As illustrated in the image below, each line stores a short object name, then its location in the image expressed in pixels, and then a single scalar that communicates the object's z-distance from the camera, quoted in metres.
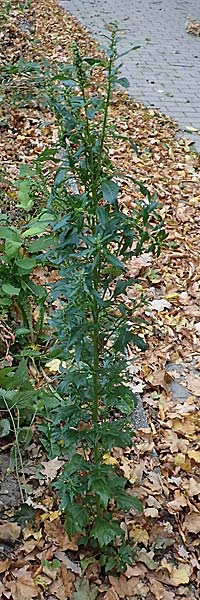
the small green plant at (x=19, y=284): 3.02
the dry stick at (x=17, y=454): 2.43
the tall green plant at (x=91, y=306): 1.69
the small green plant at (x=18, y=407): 2.55
